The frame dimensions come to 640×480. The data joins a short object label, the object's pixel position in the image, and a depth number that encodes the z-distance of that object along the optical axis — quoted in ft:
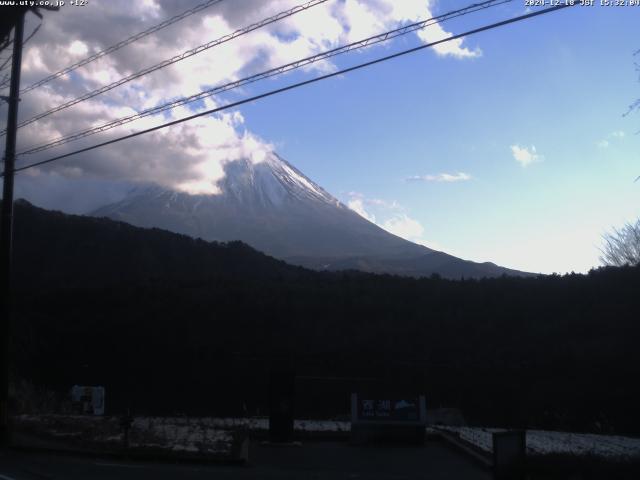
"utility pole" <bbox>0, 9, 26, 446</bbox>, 57.88
